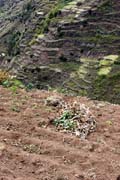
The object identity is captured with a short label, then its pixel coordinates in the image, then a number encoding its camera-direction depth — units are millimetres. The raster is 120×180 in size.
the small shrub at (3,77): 14338
